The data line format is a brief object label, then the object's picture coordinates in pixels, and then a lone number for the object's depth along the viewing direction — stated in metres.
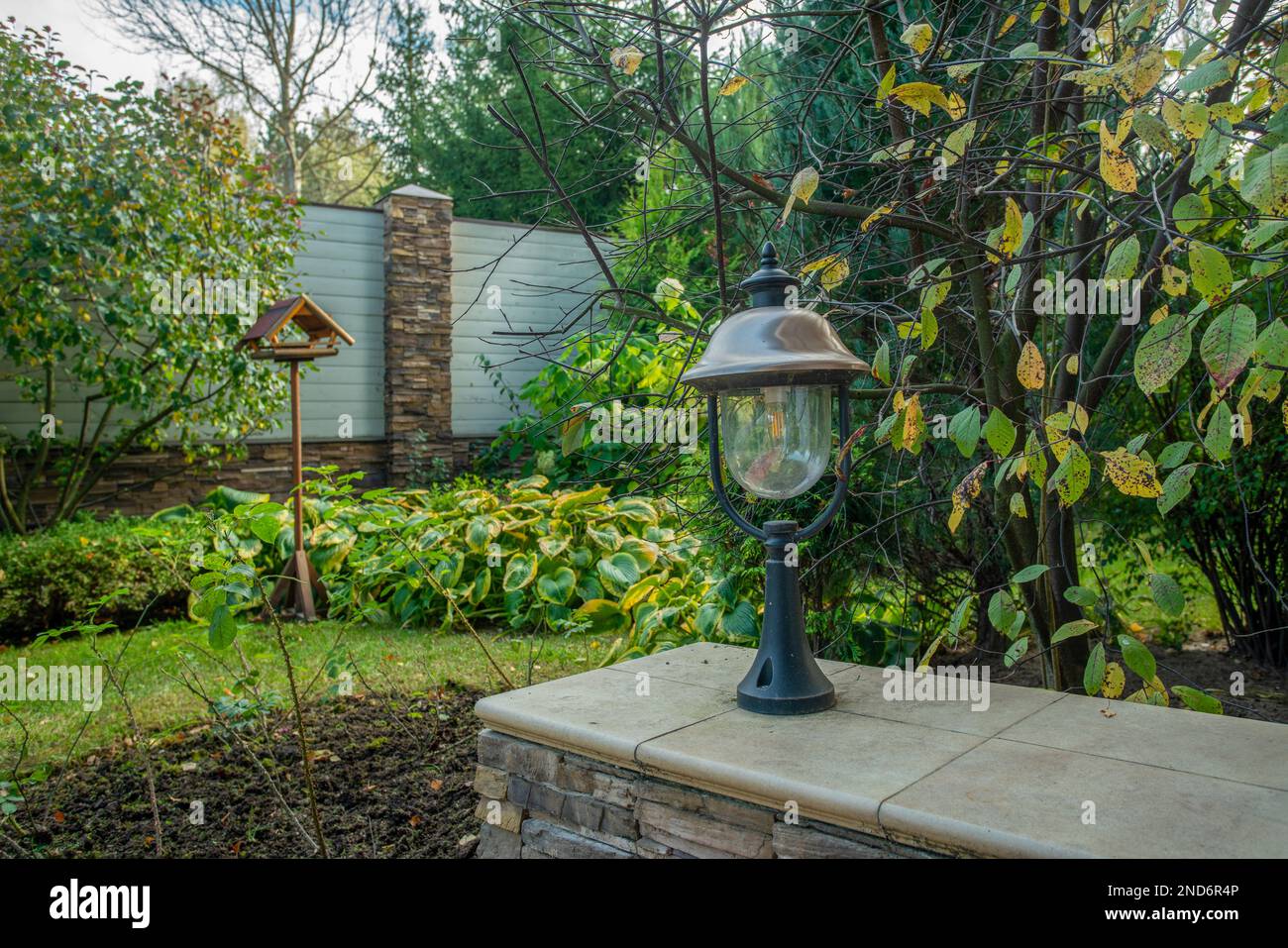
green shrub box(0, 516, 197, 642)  5.13
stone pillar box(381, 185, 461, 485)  8.56
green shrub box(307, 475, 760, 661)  5.10
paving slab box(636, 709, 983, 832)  1.72
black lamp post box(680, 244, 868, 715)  2.14
